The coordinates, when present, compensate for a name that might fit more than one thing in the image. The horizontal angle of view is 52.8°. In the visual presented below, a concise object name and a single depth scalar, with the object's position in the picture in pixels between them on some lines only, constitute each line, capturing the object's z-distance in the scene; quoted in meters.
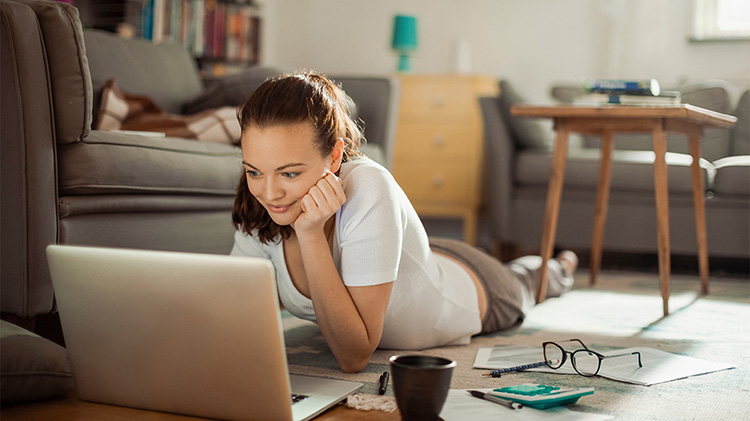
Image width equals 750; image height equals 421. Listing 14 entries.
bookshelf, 3.65
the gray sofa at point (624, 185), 2.87
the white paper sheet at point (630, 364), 1.34
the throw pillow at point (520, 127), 3.13
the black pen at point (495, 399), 1.09
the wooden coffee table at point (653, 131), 2.04
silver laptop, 0.92
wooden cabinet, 4.02
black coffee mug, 0.94
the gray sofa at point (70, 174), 1.43
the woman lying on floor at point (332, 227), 1.17
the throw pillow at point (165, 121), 2.22
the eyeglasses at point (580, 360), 1.34
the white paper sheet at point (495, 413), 1.05
